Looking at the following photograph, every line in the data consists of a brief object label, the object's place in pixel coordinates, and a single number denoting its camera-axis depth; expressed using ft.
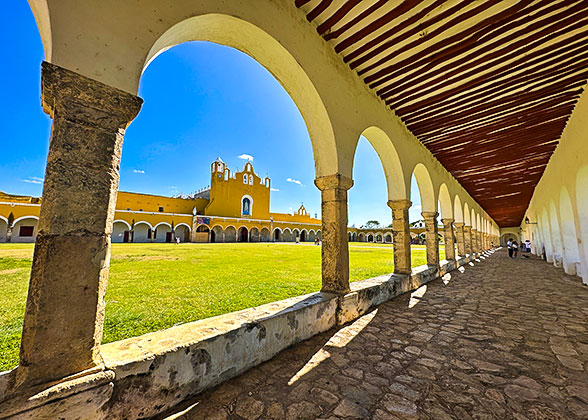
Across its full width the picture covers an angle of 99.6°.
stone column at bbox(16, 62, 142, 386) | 4.26
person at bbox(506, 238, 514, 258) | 45.27
